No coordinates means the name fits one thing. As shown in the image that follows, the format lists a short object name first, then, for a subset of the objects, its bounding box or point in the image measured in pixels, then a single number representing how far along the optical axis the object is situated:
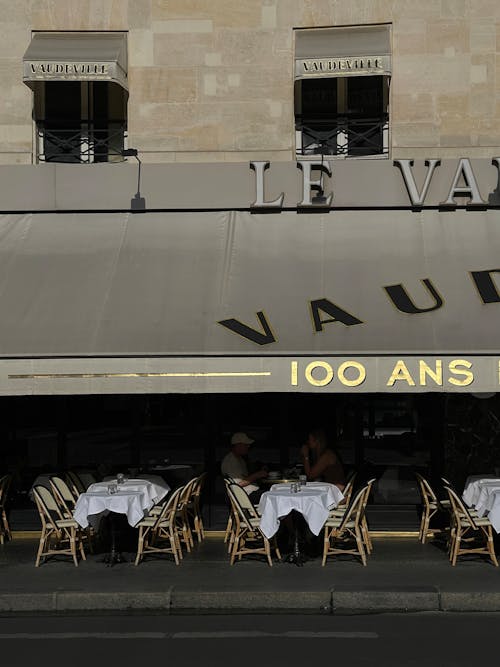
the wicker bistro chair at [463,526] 12.09
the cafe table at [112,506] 12.28
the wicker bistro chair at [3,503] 13.76
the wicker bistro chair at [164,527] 12.27
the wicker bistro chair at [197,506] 13.79
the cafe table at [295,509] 12.10
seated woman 13.55
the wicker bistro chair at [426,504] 13.65
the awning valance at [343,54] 13.91
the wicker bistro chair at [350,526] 12.13
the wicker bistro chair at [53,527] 12.31
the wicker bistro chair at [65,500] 12.88
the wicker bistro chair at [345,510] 12.51
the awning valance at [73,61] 14.07
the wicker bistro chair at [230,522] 12.45
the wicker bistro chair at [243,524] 12.23
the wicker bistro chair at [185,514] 13.03
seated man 13.72
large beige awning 11.62
